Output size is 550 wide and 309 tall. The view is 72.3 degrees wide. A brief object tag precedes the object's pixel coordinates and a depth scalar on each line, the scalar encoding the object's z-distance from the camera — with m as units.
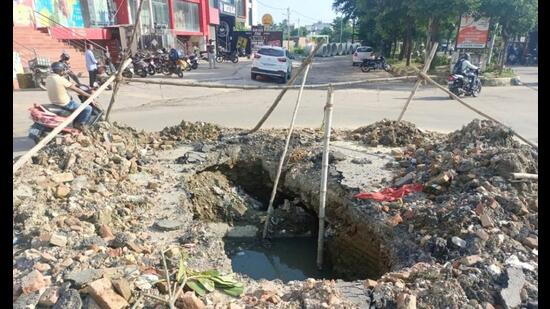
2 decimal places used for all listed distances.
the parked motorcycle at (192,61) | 21.44
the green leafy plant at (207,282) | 3.02
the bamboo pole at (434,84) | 5.47
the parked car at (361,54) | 25.52
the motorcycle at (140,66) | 16.80
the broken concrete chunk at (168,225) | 4.34
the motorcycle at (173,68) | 17.92
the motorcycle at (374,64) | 23.47
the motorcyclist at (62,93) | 6.69
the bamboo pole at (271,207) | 5.44
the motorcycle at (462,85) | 12.98
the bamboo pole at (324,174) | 4.81
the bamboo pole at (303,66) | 5.74
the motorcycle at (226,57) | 28.80
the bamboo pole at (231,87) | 5.98
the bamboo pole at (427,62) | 6.62
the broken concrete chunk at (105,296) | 2.67
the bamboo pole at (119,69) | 5.93
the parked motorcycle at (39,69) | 13.13
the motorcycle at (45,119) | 6.62
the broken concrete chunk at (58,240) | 3.60
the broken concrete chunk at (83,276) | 2.87
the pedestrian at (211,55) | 24.06
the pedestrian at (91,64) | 12.93
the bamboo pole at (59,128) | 3.74
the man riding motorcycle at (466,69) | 13.05
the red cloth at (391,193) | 4.90
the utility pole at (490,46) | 19.24
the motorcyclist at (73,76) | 9.01
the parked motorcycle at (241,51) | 33.19
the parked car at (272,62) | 16.95
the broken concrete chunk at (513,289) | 2.92
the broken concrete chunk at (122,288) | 2.78
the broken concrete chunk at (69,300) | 2.68
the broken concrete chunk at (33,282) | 2.90
